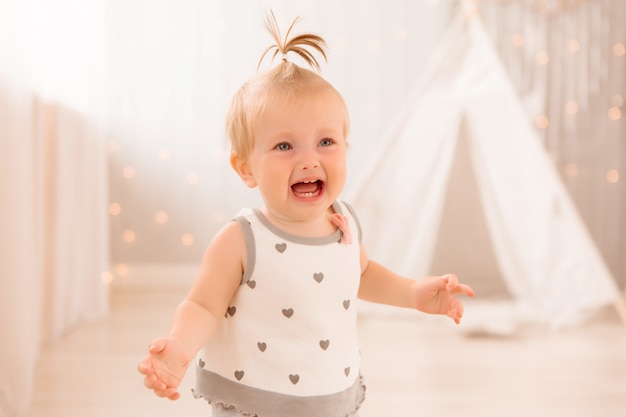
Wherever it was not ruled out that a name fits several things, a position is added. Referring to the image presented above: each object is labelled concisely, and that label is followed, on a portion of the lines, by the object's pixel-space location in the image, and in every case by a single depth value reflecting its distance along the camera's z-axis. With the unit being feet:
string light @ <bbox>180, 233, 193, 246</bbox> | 12.42
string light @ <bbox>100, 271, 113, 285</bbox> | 9.37
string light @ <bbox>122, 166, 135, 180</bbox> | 12.26
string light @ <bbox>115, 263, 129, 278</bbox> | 12.29
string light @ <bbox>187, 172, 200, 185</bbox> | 12.29
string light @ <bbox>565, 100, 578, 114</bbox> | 11.73
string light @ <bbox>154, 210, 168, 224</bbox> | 12.37
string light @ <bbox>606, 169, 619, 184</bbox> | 11.73
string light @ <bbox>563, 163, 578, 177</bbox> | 11.82
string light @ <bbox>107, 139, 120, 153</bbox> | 12.25
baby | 3.33
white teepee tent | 9.37
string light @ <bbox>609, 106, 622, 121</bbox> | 11.67
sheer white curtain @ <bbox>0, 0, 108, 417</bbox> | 5.64
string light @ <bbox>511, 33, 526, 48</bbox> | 11.81
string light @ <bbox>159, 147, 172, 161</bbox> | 12.26
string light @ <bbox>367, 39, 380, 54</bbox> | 12.18
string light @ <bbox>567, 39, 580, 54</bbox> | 11.67
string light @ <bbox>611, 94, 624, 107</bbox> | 11.66
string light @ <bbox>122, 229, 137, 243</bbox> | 12.41
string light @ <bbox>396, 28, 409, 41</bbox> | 12.21
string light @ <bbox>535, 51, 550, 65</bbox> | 11.71
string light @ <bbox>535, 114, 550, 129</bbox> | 11.78
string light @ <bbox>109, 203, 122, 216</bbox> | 12.34
